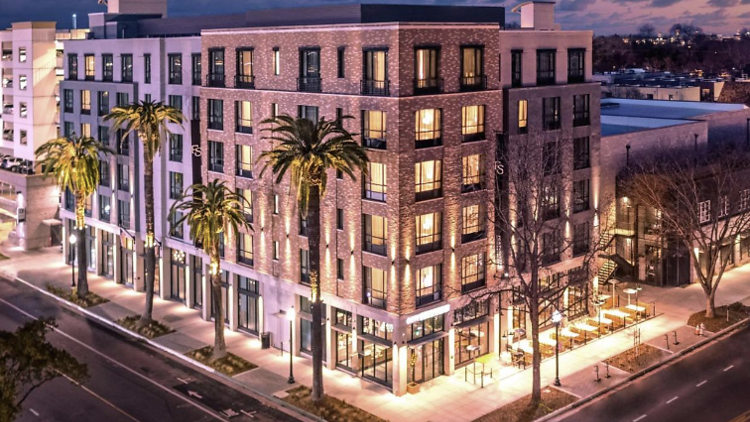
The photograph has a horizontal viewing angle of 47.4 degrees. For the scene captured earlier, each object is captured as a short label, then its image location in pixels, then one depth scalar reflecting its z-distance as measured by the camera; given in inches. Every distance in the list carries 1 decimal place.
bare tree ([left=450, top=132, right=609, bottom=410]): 2068.2
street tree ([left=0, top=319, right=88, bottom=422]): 1390.3
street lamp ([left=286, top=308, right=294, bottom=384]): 2134.6
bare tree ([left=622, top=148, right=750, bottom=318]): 2603.3
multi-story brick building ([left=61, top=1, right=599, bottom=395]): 2069.4
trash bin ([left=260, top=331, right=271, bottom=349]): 2410.2
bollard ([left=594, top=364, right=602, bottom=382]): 2125.2
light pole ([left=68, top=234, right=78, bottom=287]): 3038.9
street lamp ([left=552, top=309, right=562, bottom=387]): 2085.8
